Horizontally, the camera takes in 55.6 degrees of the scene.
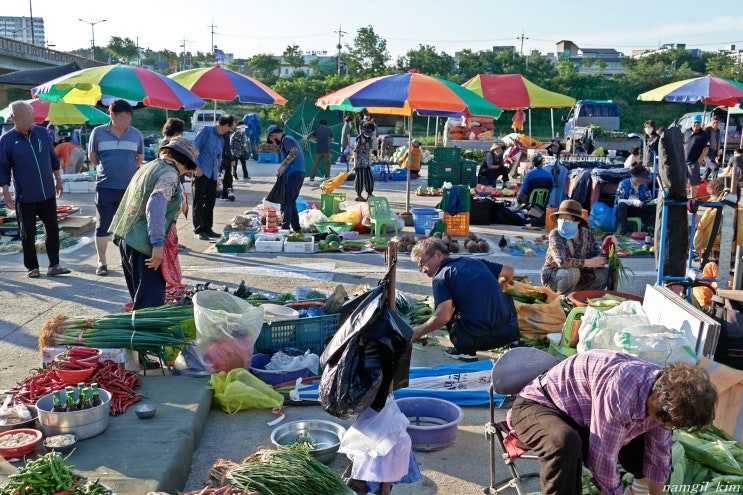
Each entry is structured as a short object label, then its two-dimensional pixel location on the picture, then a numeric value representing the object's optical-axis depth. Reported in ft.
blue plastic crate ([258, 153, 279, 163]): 81.82
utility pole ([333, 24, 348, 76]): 230.81
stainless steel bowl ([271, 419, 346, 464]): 14.20
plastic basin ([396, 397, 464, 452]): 14.57
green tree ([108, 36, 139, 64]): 300.61
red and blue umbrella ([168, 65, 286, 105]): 39.68
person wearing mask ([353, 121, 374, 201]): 49.57
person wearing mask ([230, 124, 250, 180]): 61.18
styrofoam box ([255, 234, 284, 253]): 33.75
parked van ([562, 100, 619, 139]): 94.63
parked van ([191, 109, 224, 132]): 116.67
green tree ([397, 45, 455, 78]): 180.86
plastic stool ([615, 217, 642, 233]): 39.01
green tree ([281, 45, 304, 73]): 250.16
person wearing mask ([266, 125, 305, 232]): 36.63
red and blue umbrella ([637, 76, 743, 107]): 48.44
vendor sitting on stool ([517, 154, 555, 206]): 41.93
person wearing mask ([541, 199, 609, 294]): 23.48
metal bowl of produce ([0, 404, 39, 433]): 13.69
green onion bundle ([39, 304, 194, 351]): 16.78
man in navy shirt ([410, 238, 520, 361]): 17.97
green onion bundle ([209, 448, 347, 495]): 11.27
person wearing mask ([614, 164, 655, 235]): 38.96
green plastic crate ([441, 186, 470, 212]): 37.45
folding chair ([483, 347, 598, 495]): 12.10
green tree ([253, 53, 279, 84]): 232.94
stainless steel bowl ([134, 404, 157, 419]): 14.34
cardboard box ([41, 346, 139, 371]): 16.47
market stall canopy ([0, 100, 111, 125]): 60.95
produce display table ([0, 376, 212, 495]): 11.94
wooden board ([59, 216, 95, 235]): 37.06
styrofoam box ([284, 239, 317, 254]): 33.60
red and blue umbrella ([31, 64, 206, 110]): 33.09
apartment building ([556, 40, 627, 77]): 238.89
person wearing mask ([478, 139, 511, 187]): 56.08
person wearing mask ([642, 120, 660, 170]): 45.88
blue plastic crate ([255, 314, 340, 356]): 18.84
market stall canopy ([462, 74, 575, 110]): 50.52
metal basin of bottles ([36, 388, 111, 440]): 13.29
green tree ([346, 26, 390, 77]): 215.51
